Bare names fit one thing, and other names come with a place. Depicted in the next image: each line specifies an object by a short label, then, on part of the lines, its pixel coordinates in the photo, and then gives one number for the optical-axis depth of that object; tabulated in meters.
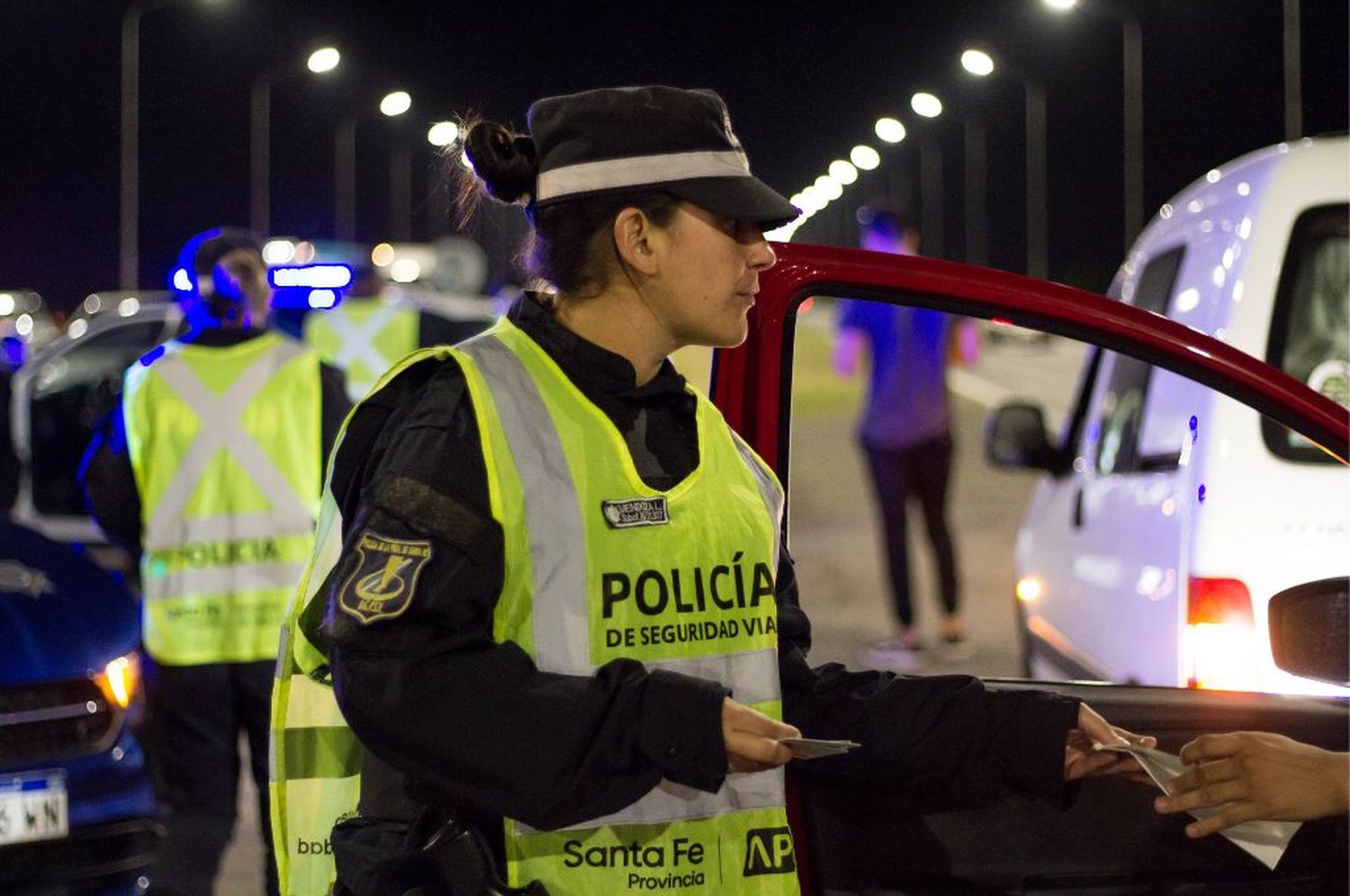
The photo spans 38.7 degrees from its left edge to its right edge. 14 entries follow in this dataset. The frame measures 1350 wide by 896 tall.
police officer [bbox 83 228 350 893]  4.91
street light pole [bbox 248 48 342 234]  31.69
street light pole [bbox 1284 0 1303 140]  20.72
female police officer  2.00
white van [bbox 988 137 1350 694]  3.71
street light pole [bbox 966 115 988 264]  40.47
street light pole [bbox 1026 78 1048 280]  34.44
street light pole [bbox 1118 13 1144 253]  26.23
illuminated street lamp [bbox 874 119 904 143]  37.31
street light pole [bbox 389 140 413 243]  47.00
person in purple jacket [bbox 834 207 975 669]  8.67
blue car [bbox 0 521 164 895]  4.26
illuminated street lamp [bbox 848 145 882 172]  42.25
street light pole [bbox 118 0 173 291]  25.95
